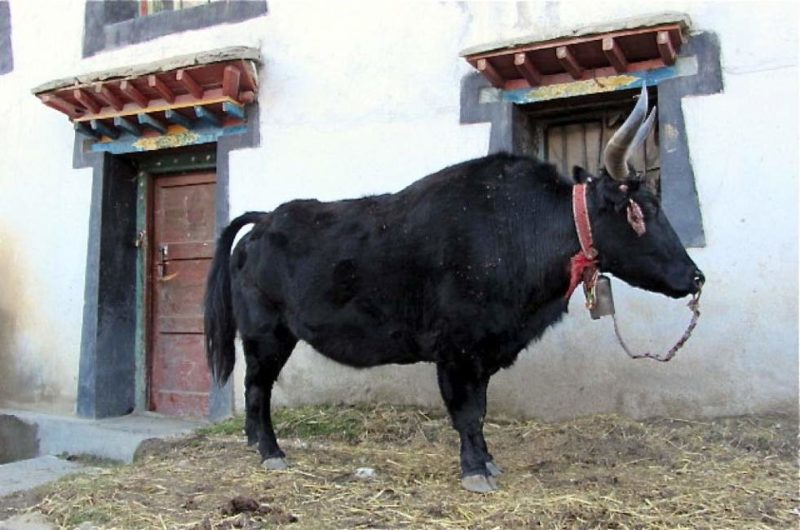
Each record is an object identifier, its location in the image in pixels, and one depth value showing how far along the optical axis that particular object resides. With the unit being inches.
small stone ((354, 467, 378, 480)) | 157.5
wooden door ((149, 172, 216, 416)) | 262.7
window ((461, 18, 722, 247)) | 186.5
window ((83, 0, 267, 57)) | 251.8
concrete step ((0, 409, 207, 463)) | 227.0
